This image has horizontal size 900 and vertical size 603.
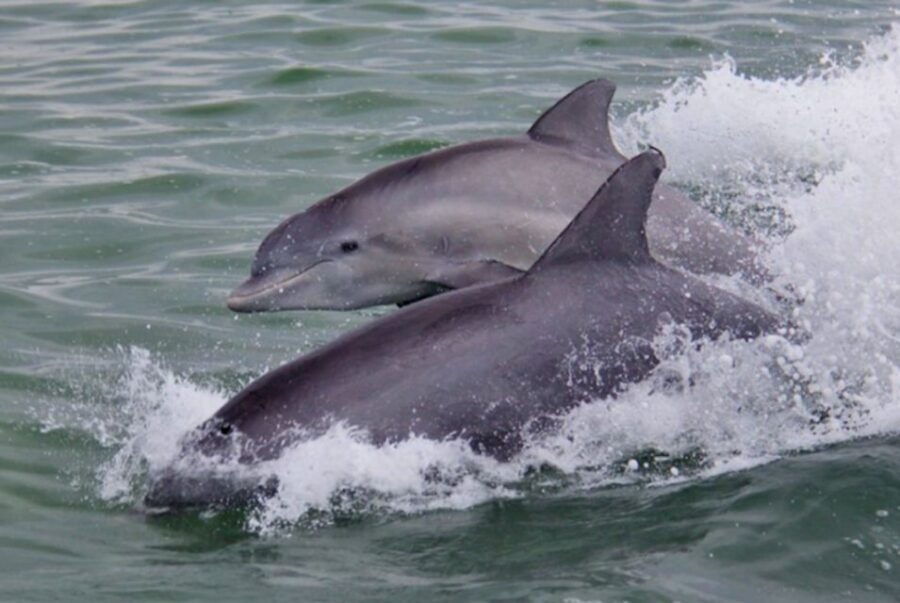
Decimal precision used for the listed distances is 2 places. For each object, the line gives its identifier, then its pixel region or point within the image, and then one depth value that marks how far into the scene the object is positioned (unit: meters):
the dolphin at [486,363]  14.59
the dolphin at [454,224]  18.31
